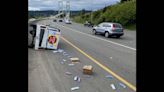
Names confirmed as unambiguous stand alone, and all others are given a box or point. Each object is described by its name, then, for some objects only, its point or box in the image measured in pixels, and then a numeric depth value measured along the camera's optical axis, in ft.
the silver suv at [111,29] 49.34
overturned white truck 28.17
